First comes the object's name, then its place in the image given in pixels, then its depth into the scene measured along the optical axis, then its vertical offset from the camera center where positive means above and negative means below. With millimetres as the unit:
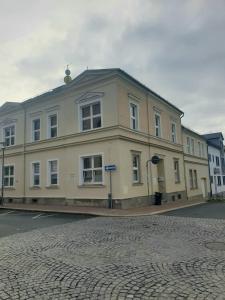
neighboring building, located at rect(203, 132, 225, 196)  36644 +3165
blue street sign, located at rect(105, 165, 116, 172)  16094 +1151
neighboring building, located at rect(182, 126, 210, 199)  27766 +2235
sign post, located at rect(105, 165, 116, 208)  16125 +695
